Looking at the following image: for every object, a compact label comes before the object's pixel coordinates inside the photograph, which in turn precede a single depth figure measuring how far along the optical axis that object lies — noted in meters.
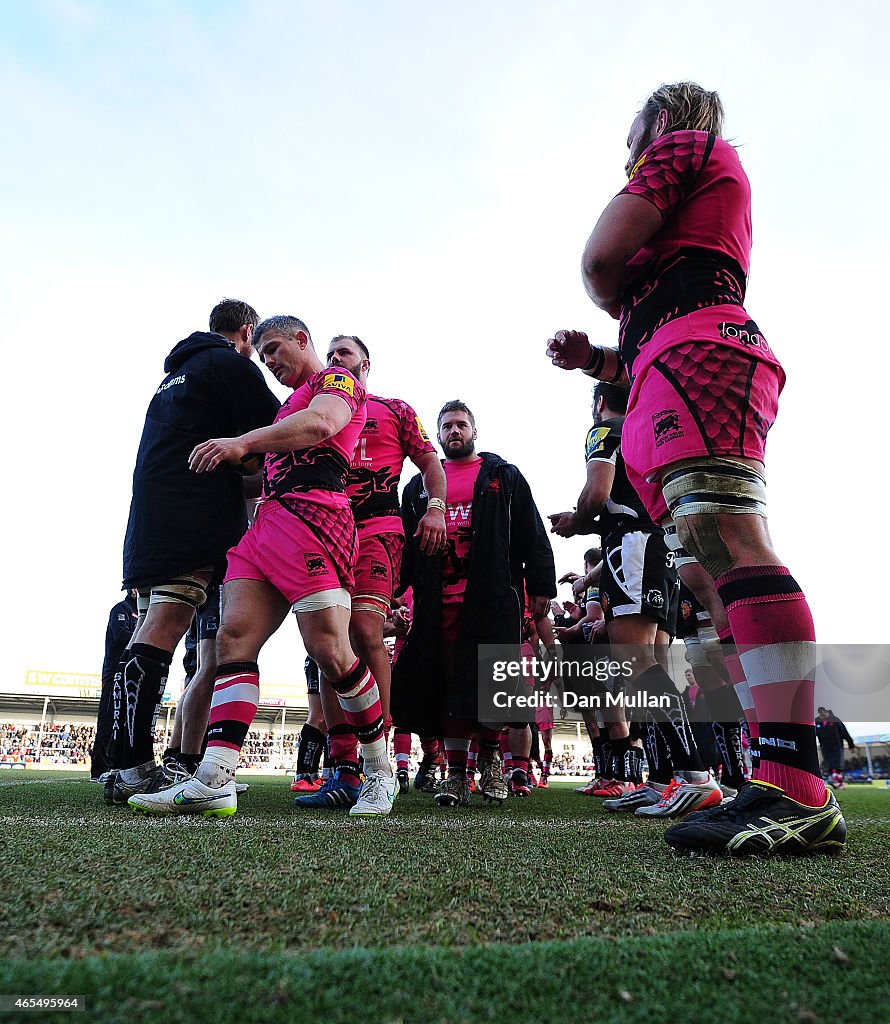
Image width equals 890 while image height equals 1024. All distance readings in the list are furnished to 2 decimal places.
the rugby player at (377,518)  3.43
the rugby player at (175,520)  2.90
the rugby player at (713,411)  1.64
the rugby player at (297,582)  2.49
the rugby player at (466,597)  3.98
